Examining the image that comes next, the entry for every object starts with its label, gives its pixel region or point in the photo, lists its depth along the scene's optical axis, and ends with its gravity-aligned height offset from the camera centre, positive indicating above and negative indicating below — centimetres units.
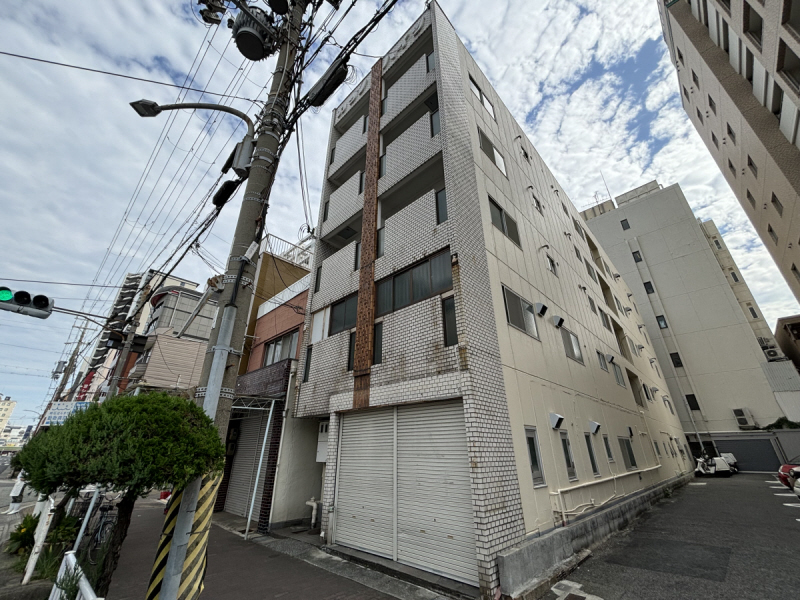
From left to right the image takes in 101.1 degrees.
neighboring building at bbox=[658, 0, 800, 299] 1100 +1397
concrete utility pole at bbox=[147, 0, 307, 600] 361 +117
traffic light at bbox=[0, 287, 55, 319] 584 +256
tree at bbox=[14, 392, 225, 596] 317 +8
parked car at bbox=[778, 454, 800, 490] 1394 -86
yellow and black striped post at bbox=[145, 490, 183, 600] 387 -102
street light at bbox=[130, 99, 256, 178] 532 +496
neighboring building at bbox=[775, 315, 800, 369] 2927 +1008
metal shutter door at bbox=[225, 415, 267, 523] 1315 -38
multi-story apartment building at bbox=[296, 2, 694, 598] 688 +270
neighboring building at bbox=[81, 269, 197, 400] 1205 +780
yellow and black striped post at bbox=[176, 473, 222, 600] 373 -94
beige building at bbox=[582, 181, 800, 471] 2952 +1121
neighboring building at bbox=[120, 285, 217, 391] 1886 +507
